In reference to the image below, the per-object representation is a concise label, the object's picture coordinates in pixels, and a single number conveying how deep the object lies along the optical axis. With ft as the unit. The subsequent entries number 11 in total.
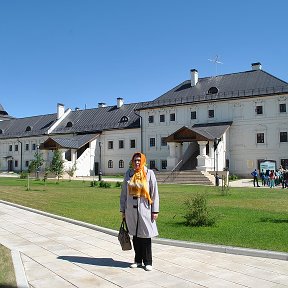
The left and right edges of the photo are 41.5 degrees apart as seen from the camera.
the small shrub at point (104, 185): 87.88
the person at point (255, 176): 94.07
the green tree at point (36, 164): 118.21
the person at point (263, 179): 99.71
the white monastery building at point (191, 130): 125.80
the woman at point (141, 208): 20.31
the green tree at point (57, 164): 108.37
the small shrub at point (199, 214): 32.60
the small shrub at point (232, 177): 123.95
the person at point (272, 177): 92.98
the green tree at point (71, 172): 127.30
